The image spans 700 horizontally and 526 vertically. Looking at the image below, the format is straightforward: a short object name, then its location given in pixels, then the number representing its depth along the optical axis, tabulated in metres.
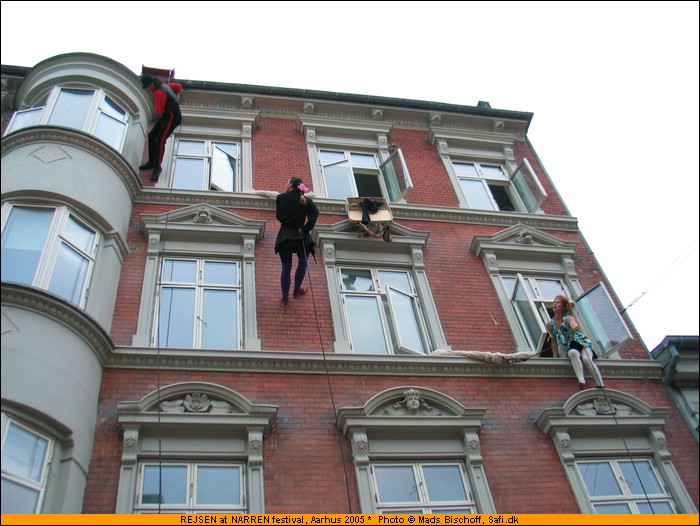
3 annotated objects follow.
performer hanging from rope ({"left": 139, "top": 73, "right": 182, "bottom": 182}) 12.38
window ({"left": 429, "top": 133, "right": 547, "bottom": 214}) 14.02
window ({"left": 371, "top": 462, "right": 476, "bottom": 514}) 8.34
